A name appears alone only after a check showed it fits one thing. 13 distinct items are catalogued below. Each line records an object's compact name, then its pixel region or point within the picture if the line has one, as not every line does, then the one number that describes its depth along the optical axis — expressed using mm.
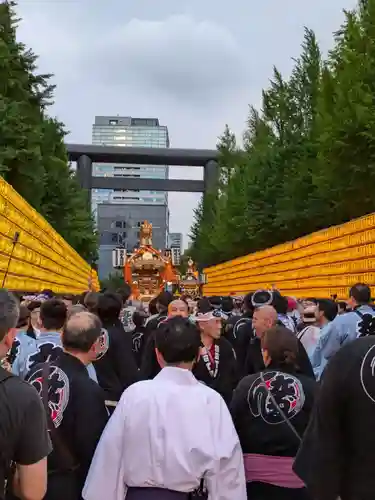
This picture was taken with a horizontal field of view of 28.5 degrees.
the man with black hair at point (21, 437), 2422
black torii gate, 53156
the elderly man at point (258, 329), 5996
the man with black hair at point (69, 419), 3555
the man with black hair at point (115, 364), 5609
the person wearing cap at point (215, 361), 5277
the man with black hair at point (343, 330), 6539
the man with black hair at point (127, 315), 9721
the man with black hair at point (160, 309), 7730
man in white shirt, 3115
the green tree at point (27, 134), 20905
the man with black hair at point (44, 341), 4699
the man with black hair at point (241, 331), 7402
